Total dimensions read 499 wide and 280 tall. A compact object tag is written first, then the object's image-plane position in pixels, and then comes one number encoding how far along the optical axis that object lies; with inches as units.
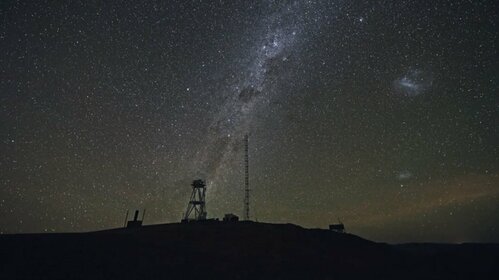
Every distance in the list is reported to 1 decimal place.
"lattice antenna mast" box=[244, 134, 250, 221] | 2025.1
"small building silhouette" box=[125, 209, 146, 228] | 1630.2
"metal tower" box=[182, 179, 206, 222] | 1930.4
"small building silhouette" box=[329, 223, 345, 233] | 1748.8
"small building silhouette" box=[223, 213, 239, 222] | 1704.7
